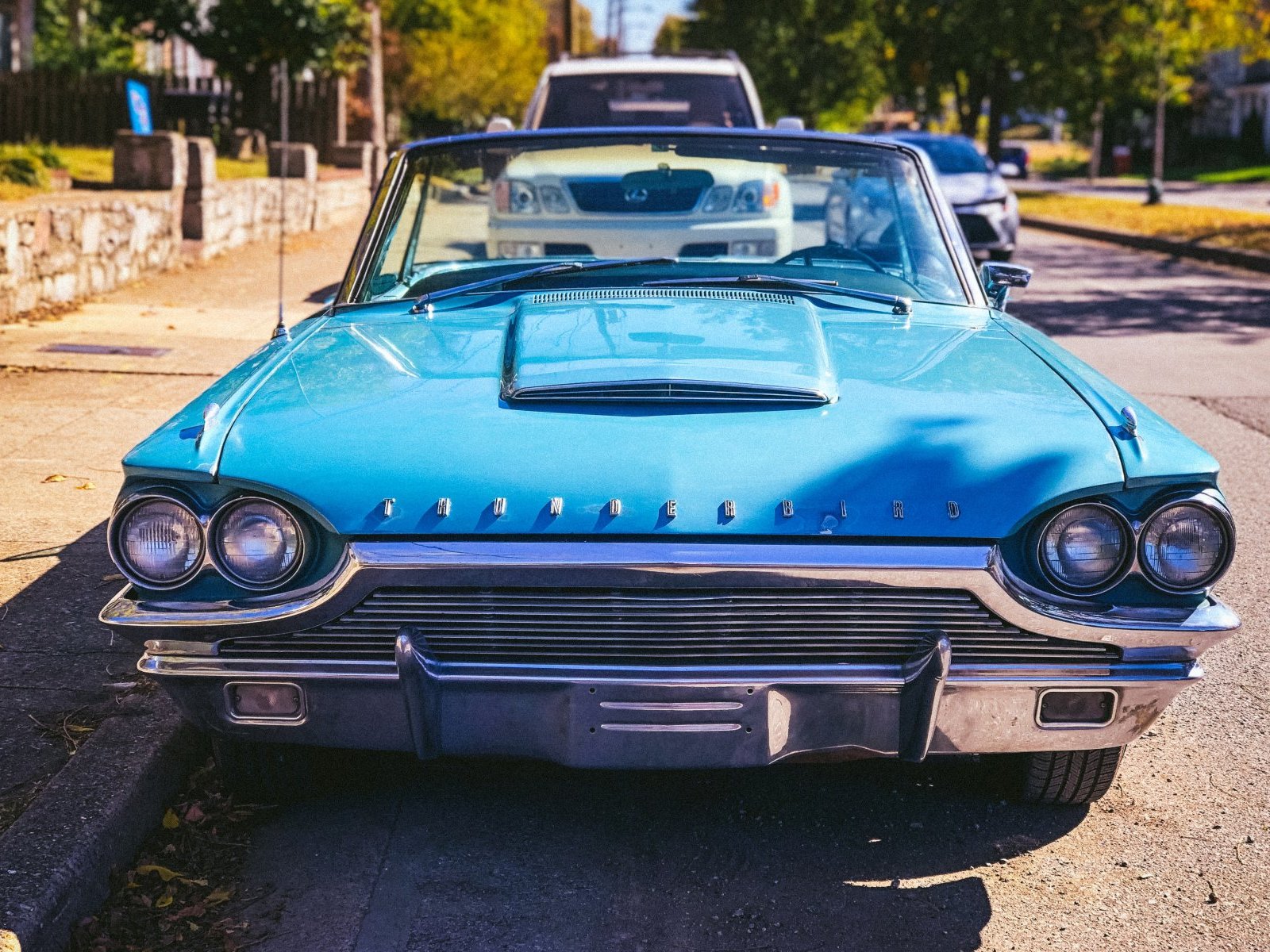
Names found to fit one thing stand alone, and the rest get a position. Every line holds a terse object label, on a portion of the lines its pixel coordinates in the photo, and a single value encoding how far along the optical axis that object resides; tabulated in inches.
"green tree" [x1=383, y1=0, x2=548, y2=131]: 1555.1
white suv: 390.0
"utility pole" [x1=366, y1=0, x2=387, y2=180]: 1063.6
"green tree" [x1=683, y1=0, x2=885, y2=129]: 1594.5
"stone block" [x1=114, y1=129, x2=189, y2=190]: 482.0
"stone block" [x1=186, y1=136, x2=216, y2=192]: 498.9
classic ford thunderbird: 100.7
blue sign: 563.2
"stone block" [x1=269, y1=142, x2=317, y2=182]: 669.3
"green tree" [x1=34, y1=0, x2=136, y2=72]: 1110.4
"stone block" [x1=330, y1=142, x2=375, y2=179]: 864.9
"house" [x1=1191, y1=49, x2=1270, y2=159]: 2214.6
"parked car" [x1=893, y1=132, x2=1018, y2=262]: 569.0
